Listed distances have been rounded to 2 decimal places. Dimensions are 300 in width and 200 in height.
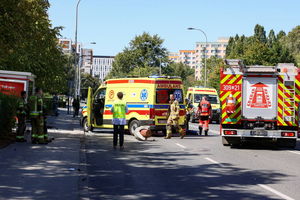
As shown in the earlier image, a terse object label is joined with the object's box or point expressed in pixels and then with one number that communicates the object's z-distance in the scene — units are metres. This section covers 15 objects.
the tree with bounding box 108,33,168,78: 98.19
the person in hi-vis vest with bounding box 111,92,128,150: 15.88
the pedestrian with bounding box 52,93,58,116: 40.66
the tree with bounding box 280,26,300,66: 102.66
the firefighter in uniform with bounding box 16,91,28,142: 16.17
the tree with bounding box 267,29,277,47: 115.67
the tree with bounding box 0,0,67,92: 18.64
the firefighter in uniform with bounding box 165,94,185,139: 20.75
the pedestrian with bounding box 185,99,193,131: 24.55
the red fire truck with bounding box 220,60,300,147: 16.48
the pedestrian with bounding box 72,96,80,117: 41.22
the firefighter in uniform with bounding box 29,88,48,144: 15.84
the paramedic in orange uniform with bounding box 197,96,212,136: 22.72
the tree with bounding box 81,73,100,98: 142.25
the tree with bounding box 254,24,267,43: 109.56
